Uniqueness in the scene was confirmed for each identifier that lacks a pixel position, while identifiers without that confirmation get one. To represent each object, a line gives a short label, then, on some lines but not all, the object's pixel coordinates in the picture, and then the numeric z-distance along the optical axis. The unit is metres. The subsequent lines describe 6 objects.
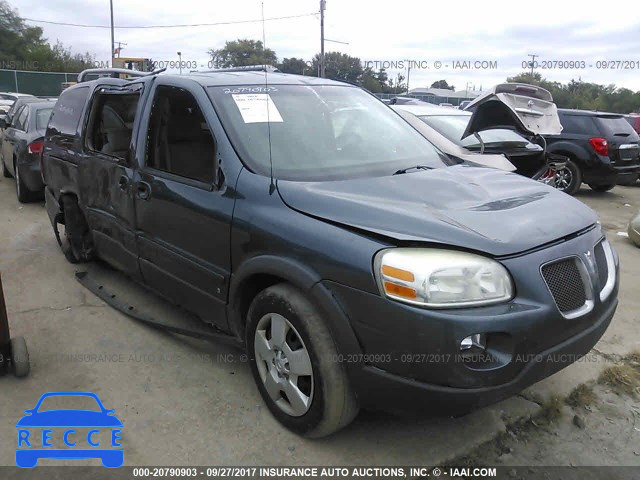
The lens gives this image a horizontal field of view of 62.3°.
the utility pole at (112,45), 33.79
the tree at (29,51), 42.22
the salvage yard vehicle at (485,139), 6.44
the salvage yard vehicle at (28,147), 7.52
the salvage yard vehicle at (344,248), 2.15
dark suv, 9.57
